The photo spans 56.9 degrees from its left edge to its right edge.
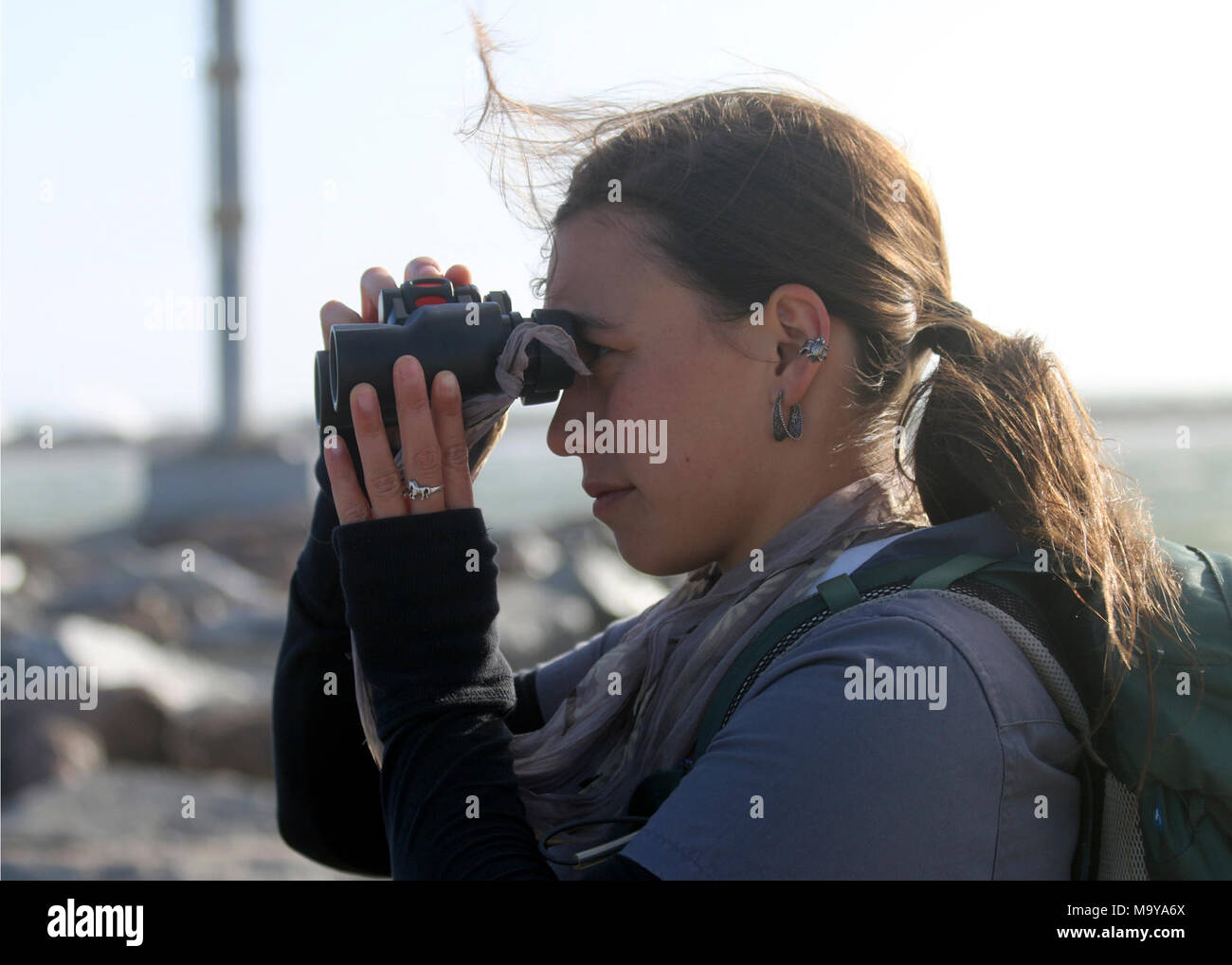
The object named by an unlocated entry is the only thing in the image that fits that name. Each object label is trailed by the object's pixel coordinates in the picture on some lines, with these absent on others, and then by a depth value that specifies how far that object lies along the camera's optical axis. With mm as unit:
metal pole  8703
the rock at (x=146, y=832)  3383
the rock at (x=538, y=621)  5973
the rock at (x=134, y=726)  4539
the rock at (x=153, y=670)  4879
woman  1157
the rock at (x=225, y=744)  4613
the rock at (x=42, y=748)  4188
